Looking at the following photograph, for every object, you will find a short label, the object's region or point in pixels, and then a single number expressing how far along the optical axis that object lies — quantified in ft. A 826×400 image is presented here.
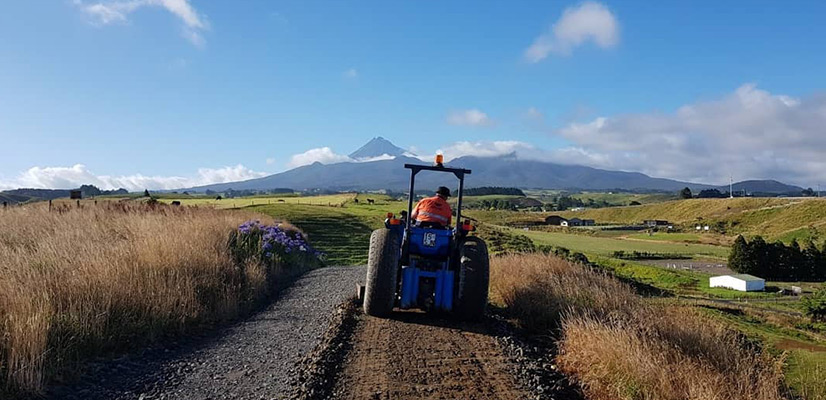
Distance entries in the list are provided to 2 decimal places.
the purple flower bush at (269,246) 54.39
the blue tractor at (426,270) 32.35
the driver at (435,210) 34.81
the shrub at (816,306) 151.31
